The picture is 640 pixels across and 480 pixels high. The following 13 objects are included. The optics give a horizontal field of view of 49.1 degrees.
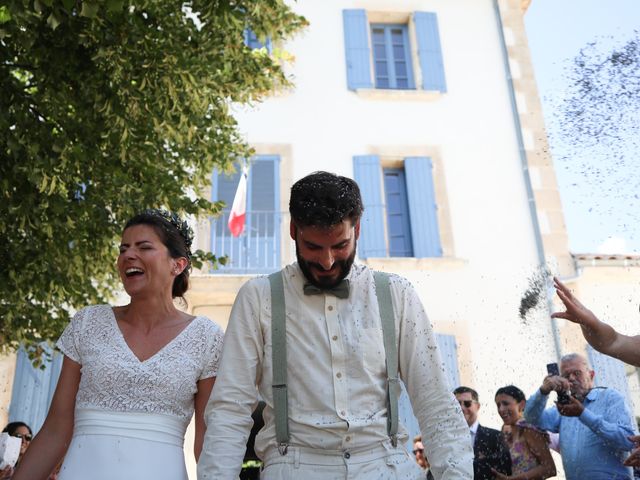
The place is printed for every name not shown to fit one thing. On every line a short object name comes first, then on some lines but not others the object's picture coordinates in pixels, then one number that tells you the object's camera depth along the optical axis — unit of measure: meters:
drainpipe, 10.62
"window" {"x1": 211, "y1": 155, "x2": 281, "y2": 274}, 11.30
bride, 2.64
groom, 2.17
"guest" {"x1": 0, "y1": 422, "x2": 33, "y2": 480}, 6.55
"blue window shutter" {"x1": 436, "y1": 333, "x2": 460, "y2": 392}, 10.48
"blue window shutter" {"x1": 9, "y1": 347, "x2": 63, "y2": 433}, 9.95
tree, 5.47
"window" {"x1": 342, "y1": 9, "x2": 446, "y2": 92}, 12.76
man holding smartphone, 4.85
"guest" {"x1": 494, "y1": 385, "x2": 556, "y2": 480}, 5.30
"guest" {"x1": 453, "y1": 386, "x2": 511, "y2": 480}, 5.38
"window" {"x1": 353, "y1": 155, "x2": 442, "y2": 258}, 11.41
